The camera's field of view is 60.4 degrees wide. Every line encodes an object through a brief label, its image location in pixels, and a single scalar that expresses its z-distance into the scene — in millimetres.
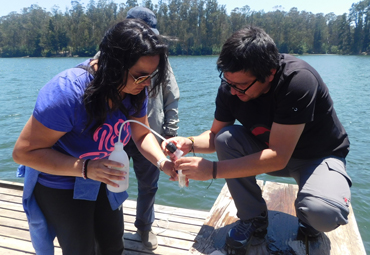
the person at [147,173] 2979
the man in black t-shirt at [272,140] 2174
